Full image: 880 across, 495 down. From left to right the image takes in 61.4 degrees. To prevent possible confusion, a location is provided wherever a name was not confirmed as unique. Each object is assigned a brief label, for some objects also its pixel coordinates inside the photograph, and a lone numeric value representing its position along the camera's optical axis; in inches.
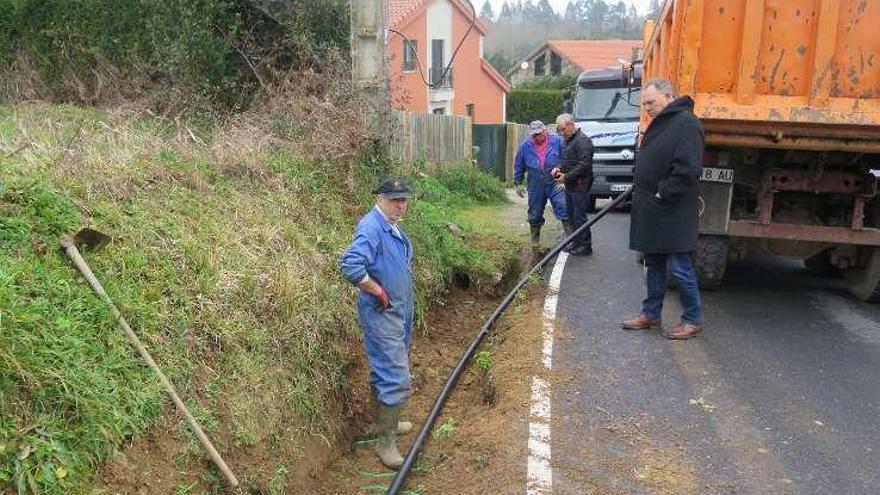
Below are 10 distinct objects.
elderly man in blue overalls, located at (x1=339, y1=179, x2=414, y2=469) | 191.8
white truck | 554.9
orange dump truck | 248.4
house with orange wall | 1248.8
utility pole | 342.0
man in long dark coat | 236.1
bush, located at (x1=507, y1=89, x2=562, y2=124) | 1612.9
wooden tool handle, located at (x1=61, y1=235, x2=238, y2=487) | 158.1
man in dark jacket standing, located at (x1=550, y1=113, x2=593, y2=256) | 371.2
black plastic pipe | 176.6
